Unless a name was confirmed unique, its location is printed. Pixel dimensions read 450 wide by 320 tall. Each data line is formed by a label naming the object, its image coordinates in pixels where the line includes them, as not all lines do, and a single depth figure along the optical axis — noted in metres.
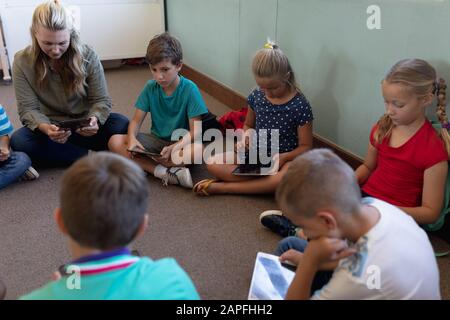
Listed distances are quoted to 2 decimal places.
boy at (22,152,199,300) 0.74
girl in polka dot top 1.79
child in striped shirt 1.90
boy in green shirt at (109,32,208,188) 1.95
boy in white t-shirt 0.88
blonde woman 1.88
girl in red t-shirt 1.37
